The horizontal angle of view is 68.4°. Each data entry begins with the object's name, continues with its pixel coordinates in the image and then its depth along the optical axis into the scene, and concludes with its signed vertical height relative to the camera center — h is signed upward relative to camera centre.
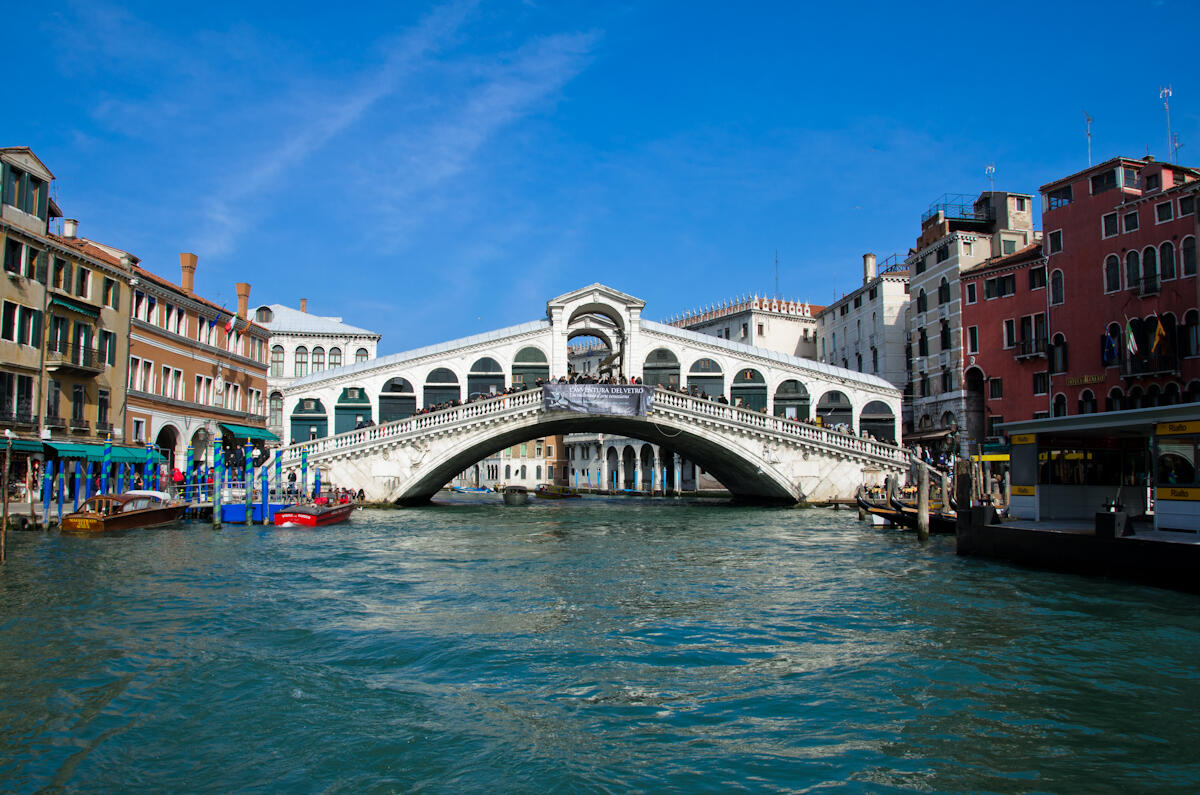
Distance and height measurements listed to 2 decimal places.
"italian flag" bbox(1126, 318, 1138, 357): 25.00 +4.03
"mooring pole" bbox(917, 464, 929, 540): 19.19 -0.51
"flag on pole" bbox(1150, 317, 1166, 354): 24.44 +3.98
